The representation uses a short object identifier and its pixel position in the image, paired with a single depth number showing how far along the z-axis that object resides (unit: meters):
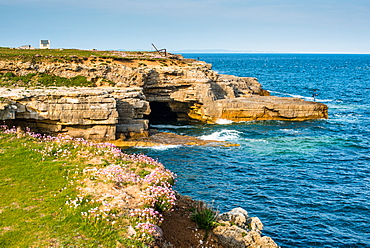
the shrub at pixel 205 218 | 13.89
